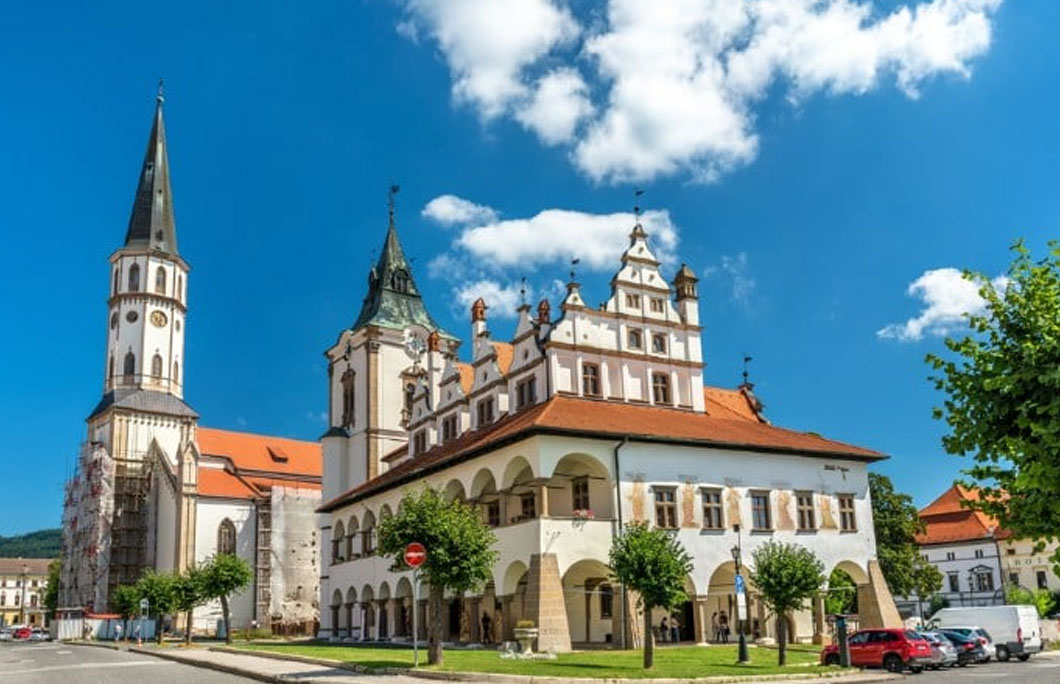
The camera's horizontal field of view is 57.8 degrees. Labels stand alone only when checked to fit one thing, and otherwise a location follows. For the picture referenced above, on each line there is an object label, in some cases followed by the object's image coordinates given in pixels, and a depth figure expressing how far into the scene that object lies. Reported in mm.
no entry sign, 26703
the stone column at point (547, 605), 32906
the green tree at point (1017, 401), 11320
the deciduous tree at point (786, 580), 31672
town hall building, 36812
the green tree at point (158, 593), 59594
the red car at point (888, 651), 30656
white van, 38125
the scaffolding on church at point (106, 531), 81562
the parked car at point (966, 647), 35281
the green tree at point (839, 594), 42438
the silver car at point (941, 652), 31280
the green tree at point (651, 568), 29172
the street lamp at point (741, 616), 29969
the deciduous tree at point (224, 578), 51750
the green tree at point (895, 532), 56594
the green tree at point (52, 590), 107869
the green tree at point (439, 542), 28719
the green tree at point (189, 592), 53688
